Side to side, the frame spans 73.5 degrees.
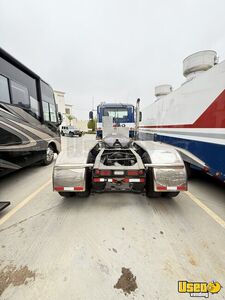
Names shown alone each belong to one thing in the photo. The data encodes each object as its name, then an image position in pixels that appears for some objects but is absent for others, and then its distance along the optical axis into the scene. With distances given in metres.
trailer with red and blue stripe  2.81
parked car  22.06
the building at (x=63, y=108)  36.75
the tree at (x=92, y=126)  31.37
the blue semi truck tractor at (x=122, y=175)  2.64
